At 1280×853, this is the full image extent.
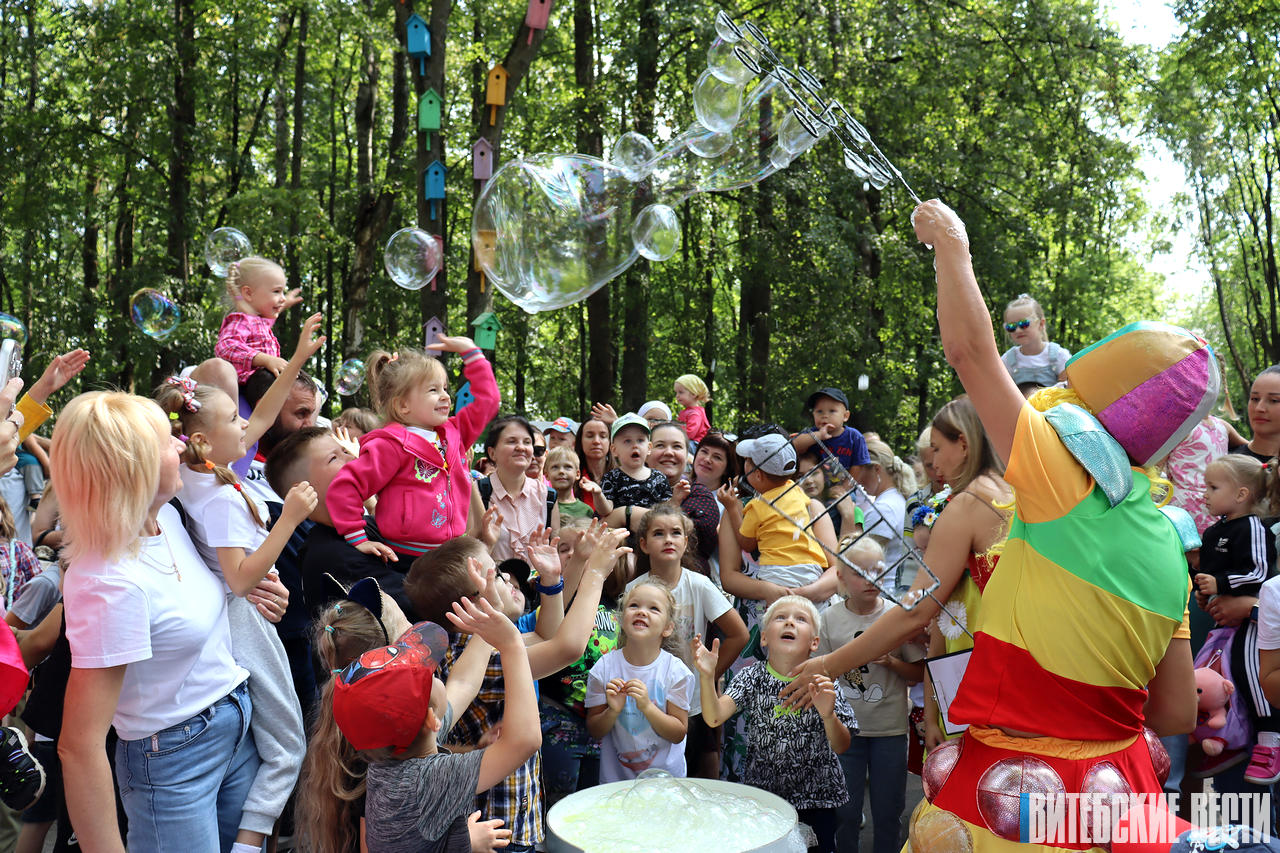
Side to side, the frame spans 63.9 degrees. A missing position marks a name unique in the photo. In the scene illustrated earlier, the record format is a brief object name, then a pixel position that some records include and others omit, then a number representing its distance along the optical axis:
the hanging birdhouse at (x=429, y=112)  10.06
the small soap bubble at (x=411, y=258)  6.90
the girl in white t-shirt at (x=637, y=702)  4.45
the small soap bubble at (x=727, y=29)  3.73
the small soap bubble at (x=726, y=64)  4.95
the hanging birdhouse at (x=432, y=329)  9.25
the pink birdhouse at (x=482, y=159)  10.42
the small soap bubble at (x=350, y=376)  6.95
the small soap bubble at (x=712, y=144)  5.73
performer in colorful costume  2.31
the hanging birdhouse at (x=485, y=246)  5.51
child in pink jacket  4.34
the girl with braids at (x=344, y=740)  2.82
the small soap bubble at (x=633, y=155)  5.70
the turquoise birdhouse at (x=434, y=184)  10.17
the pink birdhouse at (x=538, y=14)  10.40
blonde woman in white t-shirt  2.58
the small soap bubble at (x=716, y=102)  5.38
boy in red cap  2.58
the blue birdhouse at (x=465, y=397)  5.42
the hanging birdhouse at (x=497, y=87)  10.73
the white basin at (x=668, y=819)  3.10
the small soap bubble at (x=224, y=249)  6.56
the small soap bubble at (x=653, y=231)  5.61
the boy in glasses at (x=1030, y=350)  7.46
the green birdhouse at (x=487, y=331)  9.47
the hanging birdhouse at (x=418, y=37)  10.48
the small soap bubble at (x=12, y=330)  4.54
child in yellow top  5.69
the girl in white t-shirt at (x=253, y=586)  3.16
